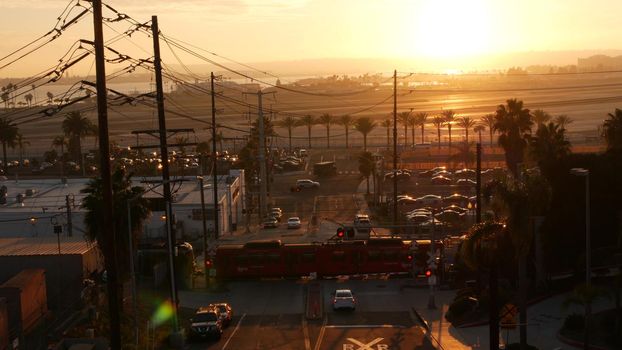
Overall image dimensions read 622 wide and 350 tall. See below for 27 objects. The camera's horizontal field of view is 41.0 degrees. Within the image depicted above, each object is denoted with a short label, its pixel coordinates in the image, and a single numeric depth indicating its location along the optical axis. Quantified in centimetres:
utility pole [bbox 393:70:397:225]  5552
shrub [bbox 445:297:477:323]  3447
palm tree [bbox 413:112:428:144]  13312
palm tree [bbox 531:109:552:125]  11770
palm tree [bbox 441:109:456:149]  12888
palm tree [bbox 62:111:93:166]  10550
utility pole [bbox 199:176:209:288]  4290
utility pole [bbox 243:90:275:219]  6612
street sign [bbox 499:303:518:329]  2714
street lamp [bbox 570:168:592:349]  2670
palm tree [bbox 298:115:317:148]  13226
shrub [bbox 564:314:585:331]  3066
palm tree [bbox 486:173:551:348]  2488
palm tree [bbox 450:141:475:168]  9456
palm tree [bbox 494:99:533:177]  6288
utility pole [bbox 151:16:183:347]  2872
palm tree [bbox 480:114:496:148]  12275
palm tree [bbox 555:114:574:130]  11294
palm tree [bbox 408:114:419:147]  13035
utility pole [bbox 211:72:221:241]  4847
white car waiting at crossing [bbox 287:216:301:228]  6169
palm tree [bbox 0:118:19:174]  10182
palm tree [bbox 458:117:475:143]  11763
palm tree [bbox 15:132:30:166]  11076
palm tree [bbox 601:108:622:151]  4491
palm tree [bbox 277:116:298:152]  13092
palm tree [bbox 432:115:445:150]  12735
